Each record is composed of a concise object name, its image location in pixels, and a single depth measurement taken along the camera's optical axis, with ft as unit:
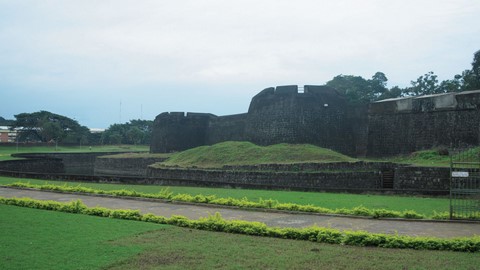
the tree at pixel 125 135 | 196.75
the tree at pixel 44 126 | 169.79
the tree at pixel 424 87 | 121.51
